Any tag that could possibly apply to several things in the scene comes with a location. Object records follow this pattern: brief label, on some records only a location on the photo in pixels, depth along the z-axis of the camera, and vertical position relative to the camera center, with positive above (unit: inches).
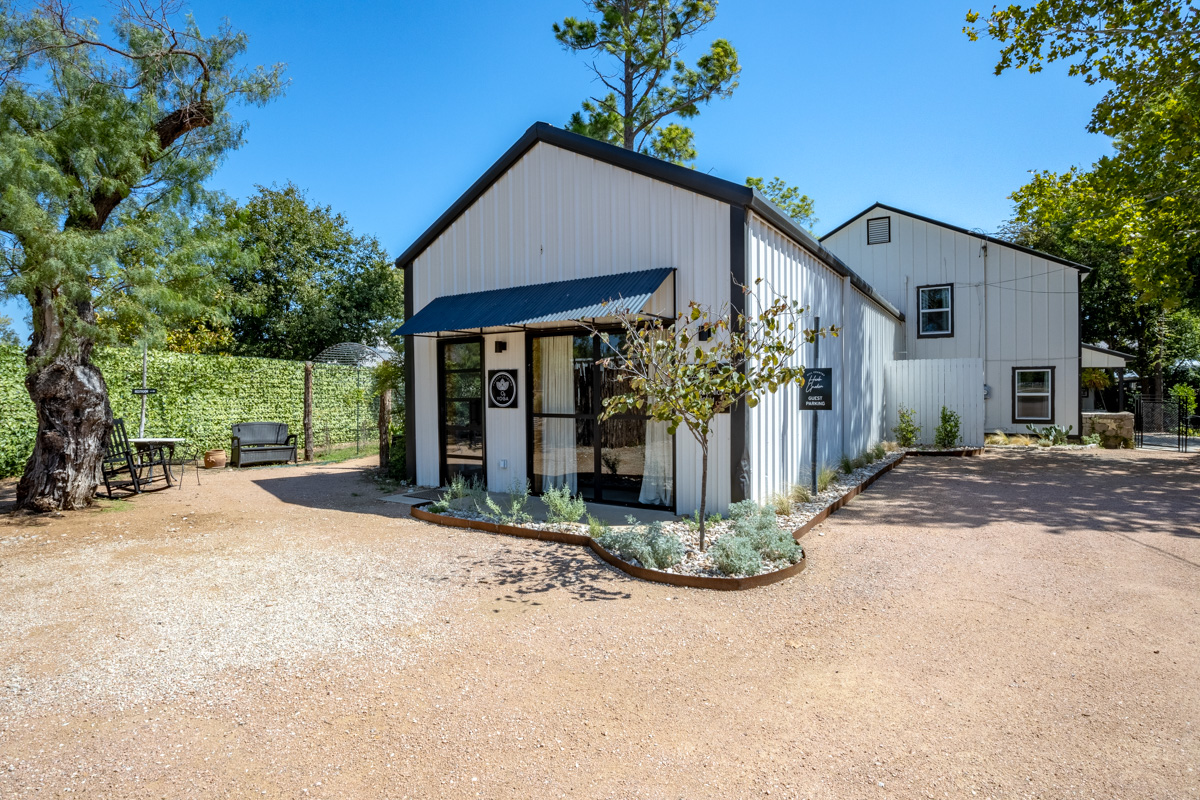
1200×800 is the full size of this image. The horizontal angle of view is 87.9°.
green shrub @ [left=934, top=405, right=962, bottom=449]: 543.5 -36.7
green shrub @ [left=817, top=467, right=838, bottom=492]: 345.1 -50.7
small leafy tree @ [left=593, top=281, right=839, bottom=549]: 212.7 +4.0
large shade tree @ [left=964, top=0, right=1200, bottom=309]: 404.5 +198.9
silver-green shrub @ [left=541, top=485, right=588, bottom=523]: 270.7 -51.9
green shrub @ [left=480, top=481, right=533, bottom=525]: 272.8 -56.5
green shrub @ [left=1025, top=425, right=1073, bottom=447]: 600.7 -44.7
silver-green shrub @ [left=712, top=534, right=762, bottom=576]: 198.5 -54.7
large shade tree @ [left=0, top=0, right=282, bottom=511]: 274.1 +100.6
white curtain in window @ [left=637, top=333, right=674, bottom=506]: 295.9 -36.4
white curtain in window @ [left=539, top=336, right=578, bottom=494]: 325.1 -10.0
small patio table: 367.6 -34.2
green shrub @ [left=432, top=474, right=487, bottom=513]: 306.7 -57.0
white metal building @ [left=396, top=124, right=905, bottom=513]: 280.8 +43.2
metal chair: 346.9 -41.5
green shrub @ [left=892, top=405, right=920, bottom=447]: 561.0 -37.6
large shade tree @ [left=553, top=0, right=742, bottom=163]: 667.4 +361.4
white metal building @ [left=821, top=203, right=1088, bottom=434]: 617.9 +84.8
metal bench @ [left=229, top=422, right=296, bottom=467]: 494.6 -42.9
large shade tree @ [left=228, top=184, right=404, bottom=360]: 855.1 +152.9
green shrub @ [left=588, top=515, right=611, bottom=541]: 247.1 -56.3
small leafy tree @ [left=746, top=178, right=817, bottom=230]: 1014.4 +312.7
